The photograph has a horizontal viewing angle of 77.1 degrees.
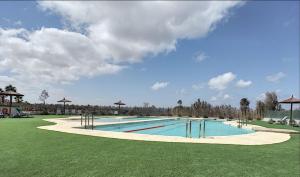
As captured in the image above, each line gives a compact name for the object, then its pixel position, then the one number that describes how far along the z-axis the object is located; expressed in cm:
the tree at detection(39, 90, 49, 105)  3675
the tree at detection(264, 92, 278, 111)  2679
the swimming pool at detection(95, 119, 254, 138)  1146
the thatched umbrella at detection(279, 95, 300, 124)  1508
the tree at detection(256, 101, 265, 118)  2250
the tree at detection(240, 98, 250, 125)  2882
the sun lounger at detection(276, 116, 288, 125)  1567
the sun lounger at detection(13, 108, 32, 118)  1759
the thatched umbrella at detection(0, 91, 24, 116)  1821
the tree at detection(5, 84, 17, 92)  3019
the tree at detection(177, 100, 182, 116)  2584
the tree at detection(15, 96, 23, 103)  3003
